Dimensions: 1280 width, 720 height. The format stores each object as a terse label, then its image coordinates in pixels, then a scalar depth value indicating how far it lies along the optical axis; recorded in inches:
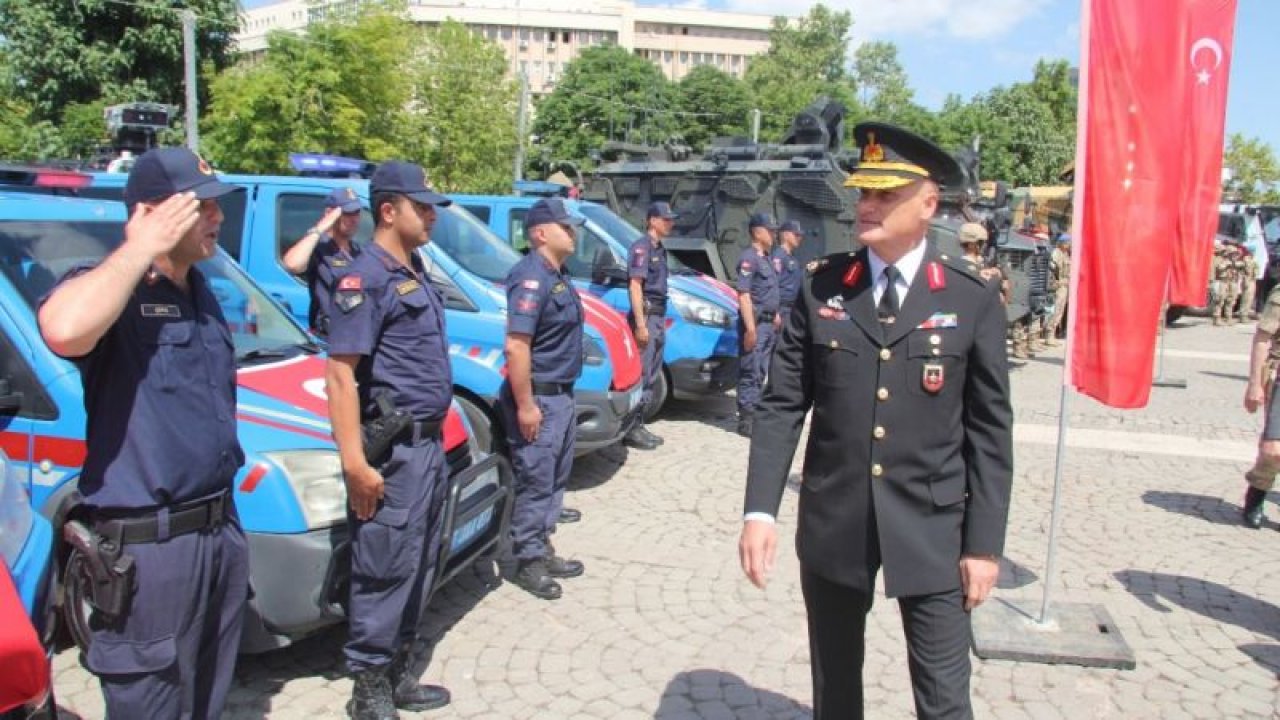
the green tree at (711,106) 2137.1
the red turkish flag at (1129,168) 160.6
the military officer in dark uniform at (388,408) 124.0
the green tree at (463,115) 1145.4
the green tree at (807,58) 2379.4
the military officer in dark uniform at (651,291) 282.8
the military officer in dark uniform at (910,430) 98.4
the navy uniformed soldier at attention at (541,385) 173.8
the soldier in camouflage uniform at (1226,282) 762.8
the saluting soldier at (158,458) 90.5
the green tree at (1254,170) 2018.9
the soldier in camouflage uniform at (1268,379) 214.4
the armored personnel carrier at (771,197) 387.9
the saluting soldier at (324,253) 207.0
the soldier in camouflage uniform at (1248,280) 788.0
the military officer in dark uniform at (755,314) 306.7
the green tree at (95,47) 864.3
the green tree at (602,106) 1941.4
